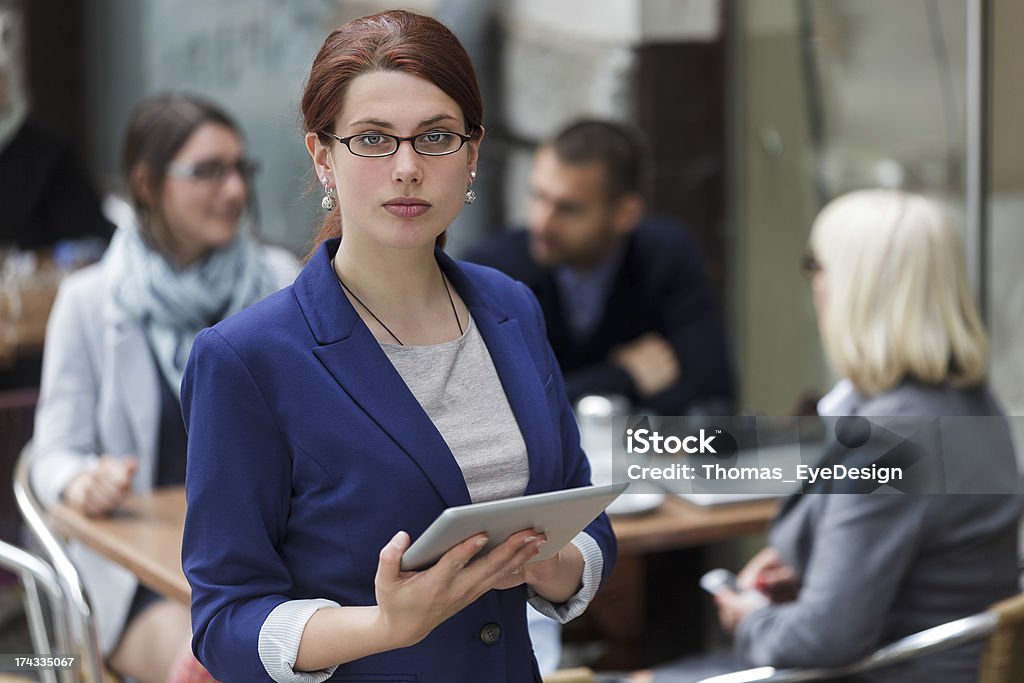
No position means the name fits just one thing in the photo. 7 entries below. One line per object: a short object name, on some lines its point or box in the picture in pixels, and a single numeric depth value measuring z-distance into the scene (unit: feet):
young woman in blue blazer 9.91
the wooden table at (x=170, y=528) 17.17
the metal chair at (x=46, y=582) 16.94
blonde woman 15.78
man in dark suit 27.20
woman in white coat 19.52
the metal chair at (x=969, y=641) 15.49
